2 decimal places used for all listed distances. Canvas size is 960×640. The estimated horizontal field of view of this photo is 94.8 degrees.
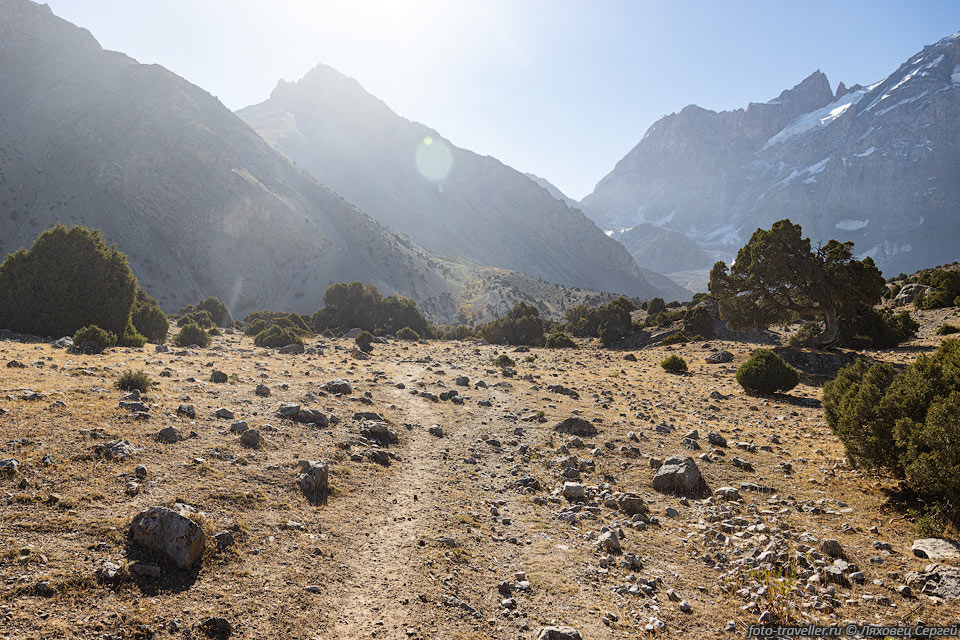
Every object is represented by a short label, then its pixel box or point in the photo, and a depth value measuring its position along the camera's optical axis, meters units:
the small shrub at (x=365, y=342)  34.38
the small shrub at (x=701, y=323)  40.41
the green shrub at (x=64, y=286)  21.56
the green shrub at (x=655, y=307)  54.75
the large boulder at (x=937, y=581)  5.42
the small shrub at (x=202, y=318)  47.38
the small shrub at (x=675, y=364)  26.92
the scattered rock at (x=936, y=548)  6.17
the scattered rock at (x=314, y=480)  8.49
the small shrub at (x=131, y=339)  22.12
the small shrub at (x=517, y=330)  51.34
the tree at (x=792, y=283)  26.31
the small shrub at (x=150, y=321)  27.80
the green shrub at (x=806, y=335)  28.36
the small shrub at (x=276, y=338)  31.92
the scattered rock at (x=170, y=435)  8.82
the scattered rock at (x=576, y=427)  13.95
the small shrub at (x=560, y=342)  44.62
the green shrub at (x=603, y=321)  45.91
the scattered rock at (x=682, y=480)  9.47
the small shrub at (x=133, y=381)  11.61
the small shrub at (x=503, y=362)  30.96
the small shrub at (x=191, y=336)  29.55
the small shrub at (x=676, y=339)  38.25
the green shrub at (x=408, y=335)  48.56
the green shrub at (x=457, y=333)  57.53
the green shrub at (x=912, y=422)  6.74
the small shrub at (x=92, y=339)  18.03
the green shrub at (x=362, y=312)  52.84
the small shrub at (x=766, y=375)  19.30
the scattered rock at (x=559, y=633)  5.16
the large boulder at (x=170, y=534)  5.63
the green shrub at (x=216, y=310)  55.73
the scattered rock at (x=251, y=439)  9.76
